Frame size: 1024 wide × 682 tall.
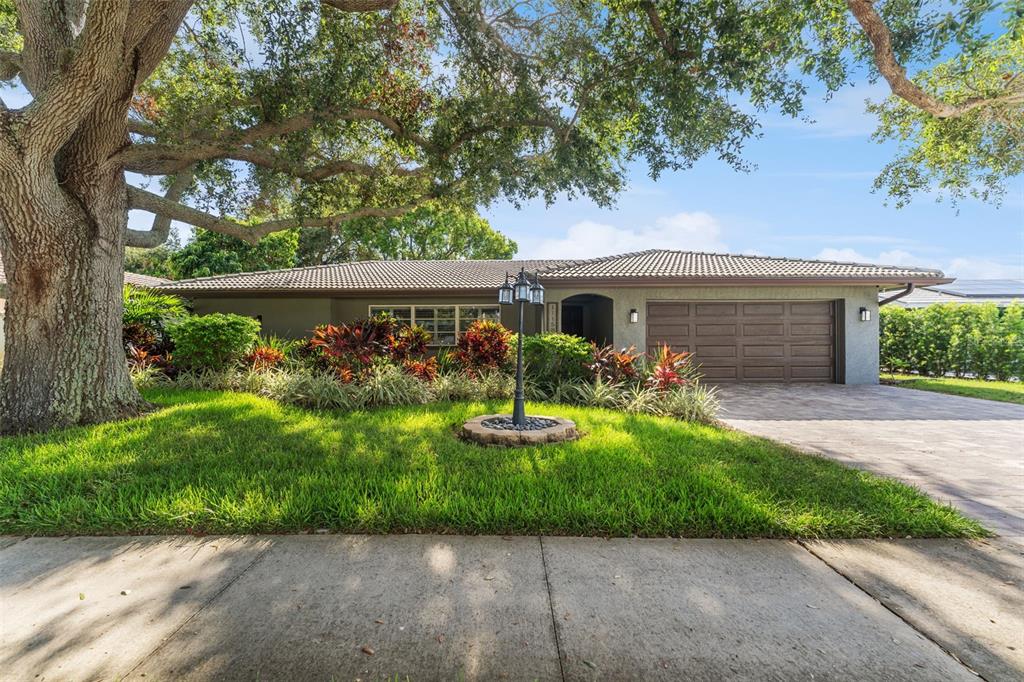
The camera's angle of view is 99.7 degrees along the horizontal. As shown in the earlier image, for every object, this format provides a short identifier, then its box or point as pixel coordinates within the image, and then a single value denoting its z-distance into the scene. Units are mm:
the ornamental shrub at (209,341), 8648
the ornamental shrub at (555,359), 8297
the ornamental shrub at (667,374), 7770
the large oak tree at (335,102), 5438
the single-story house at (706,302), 11242
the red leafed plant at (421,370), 8164
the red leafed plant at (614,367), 8148
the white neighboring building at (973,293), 20000
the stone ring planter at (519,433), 5125
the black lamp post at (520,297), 5699
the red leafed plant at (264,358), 9003
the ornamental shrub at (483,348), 8516
